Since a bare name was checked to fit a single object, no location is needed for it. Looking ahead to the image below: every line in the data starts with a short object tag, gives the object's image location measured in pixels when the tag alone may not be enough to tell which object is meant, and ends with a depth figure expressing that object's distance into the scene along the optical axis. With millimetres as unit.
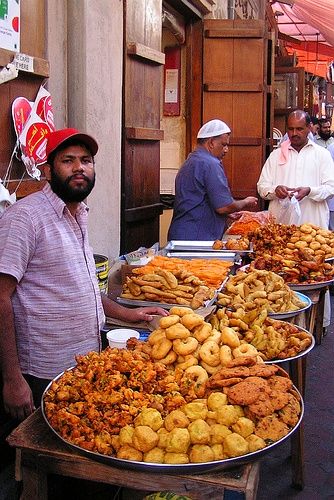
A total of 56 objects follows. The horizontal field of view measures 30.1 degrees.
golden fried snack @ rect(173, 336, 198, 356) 2459
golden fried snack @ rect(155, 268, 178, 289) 3654
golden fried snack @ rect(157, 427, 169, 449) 1979
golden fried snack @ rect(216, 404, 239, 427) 2066
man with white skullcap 5441
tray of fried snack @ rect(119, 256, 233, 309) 3576
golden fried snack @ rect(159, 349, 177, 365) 2453
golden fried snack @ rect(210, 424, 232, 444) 2006
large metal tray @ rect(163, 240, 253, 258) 5020
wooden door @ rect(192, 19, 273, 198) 7453
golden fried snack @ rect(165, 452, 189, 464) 1933
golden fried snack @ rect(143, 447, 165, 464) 1946
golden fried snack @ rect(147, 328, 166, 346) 2547
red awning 11922
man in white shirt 6371
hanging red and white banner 3373
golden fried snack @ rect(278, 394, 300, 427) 2154
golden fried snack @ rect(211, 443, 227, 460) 1952
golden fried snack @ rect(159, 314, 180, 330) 2576
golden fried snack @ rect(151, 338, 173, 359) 2467
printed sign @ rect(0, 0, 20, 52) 3189
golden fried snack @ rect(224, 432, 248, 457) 1947
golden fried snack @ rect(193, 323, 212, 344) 2562
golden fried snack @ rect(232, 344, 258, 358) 2480
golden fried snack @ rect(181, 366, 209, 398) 2256
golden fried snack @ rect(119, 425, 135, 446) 1975
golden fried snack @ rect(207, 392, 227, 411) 2119
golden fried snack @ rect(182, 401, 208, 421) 2080
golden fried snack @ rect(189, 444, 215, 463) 1927
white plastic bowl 2873
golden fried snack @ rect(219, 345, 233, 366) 2424
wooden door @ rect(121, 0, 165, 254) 5211
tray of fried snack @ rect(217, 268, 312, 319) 3570
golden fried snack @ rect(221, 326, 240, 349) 2541
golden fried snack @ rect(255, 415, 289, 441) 2052
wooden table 1913
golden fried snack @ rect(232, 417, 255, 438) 2033
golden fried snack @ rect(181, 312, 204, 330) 2588
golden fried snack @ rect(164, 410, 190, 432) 2029
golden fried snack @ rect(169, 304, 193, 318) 2656
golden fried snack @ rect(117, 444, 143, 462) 1947
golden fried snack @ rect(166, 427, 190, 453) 1950
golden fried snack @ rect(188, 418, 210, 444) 1984
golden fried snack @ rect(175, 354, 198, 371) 2420
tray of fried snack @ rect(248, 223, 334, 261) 4986
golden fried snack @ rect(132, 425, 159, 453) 1954
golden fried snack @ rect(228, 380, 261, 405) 2123
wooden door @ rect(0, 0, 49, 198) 3287
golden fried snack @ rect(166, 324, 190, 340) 2506
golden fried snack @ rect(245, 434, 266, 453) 1986
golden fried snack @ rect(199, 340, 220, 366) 2432
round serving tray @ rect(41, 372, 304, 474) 1906
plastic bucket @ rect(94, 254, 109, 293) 3777
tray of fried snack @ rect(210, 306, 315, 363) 2855
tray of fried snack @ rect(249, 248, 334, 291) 4438
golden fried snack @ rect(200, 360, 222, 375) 2418
